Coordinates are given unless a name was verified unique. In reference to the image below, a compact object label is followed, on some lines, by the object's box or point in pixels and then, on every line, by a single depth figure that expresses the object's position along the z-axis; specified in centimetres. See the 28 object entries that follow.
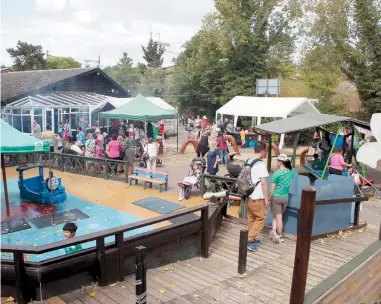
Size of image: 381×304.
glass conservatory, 1878
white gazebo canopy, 2033
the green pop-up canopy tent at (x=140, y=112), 1541
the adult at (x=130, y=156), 1288
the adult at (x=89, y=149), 1328
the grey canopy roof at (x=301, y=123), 1040
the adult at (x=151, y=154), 1234
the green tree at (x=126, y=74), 5330
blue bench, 1121
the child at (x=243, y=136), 2100
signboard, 2450
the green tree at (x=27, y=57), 4250
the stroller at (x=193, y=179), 1030
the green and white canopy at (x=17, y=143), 807
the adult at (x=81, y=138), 1500
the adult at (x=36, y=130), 1652
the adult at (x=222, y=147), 1488
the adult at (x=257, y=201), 580
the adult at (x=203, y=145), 1326
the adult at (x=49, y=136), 1482
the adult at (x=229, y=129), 2205
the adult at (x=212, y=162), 1045
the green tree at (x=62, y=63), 5855
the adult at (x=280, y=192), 622
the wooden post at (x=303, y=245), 354
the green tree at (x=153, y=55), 6138
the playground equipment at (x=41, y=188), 1004
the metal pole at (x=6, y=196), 865
